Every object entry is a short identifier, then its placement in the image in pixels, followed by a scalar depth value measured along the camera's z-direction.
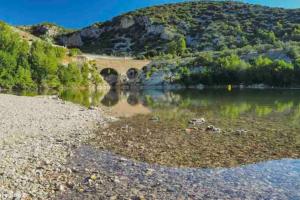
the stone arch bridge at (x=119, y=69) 79.21
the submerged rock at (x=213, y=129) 15.30
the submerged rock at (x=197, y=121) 17.88
